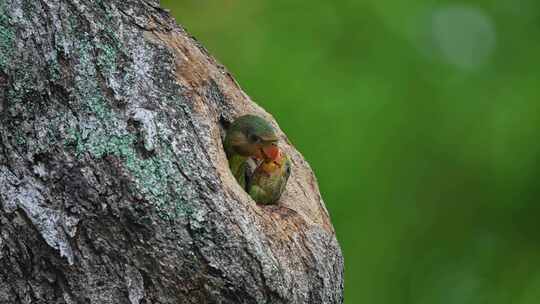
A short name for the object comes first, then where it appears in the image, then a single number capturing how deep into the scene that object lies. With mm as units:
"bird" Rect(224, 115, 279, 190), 5977
